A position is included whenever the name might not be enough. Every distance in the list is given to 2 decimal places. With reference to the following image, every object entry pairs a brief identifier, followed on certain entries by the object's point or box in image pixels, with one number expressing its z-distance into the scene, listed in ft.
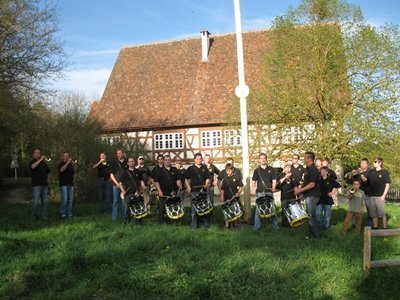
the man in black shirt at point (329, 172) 41.42
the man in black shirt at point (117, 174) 43.91
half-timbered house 106.11
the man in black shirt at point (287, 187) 40.48
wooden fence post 25.63
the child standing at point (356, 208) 37.78
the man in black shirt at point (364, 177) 40.09
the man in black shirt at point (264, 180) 39.37
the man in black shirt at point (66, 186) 45.68
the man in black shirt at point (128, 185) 41.16
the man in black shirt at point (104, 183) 50.44
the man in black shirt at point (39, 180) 43.49
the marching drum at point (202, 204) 38.55
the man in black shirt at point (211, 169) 43.99
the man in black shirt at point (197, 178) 40.96
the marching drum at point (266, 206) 37.47
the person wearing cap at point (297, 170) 42.52
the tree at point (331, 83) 68.44
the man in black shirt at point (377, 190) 38.96
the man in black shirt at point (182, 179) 42.91
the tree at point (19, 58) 50.96
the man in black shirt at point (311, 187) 35.83
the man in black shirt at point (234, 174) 41.01
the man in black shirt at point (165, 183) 40.16
